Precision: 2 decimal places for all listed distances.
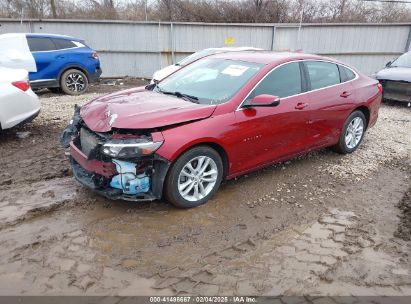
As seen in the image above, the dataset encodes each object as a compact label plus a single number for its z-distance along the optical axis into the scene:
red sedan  3.70
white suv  5.74
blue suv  9.95
